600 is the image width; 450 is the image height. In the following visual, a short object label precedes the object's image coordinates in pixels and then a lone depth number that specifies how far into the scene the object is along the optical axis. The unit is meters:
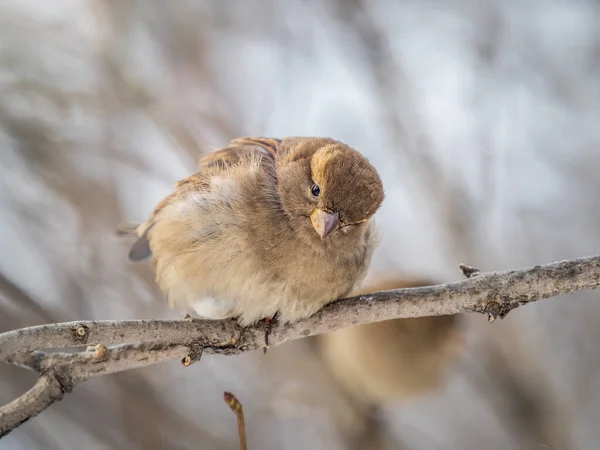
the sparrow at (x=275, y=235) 2.56
